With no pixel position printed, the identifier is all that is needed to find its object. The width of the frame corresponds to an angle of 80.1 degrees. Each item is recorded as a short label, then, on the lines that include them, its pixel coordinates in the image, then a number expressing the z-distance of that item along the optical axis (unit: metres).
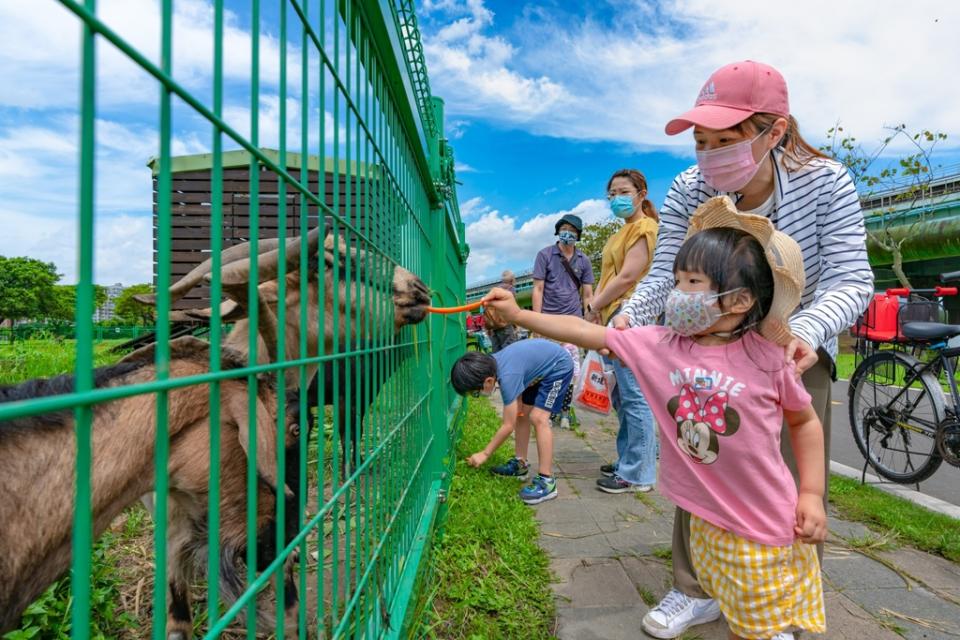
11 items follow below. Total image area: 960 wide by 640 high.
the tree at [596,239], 23.40
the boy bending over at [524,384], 3.77
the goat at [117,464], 0.98
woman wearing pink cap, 1.72
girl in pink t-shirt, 1.58
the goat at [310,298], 0.99
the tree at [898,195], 15.75
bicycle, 3.60
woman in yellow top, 3.56
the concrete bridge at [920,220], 19.12
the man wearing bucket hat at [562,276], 5.43
